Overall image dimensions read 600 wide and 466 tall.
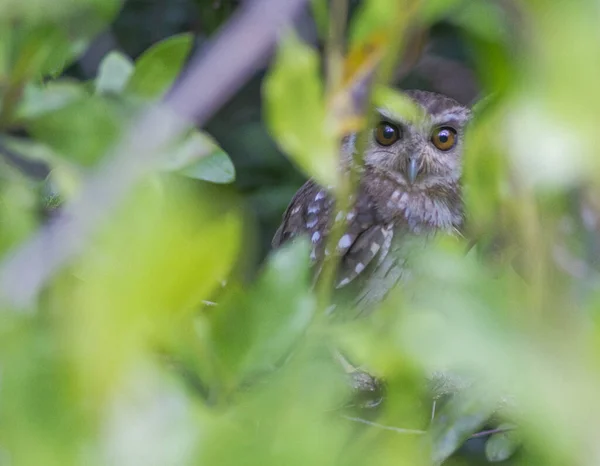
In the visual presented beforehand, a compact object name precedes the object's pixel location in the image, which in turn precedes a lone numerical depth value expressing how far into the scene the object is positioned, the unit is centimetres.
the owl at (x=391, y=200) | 437
